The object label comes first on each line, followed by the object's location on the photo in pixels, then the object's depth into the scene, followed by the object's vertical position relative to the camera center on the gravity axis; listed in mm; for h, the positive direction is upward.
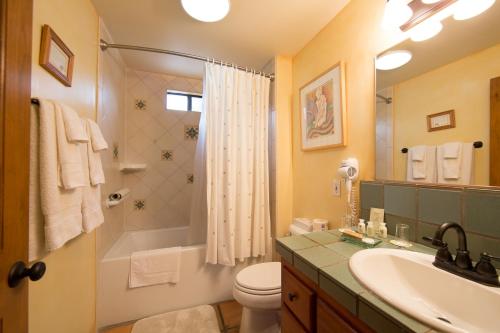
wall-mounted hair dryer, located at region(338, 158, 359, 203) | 1245 -16
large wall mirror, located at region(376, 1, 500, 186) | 765 +282
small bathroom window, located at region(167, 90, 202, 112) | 2584 +880
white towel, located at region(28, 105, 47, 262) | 778 -131
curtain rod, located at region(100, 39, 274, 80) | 1581 +949
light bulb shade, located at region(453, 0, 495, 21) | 784 +655
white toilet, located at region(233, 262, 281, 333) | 1244 -795
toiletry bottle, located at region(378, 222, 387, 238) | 1001 -302
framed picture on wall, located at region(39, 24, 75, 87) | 912 +545
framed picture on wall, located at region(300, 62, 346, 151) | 1377 +447
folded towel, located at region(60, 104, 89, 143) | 918 +188
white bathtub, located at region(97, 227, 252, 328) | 1538 -998
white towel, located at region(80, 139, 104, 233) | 1069 -190
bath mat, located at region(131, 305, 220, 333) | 1471 -1172
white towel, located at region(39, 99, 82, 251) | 796 -84
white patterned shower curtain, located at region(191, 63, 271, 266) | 1710 +36
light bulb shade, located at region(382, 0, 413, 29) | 996 +791
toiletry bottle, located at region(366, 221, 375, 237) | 1032 -309
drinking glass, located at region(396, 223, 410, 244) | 955 -302
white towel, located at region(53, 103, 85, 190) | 872 +35
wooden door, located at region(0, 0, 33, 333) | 517 +45
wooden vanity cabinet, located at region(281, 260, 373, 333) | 612 -497
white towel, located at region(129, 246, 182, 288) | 1584 -798
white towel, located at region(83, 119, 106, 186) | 1152 +31
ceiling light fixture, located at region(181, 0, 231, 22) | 1221 +992
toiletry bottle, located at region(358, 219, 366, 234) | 1074 -306
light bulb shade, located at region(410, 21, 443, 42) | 925 +664
